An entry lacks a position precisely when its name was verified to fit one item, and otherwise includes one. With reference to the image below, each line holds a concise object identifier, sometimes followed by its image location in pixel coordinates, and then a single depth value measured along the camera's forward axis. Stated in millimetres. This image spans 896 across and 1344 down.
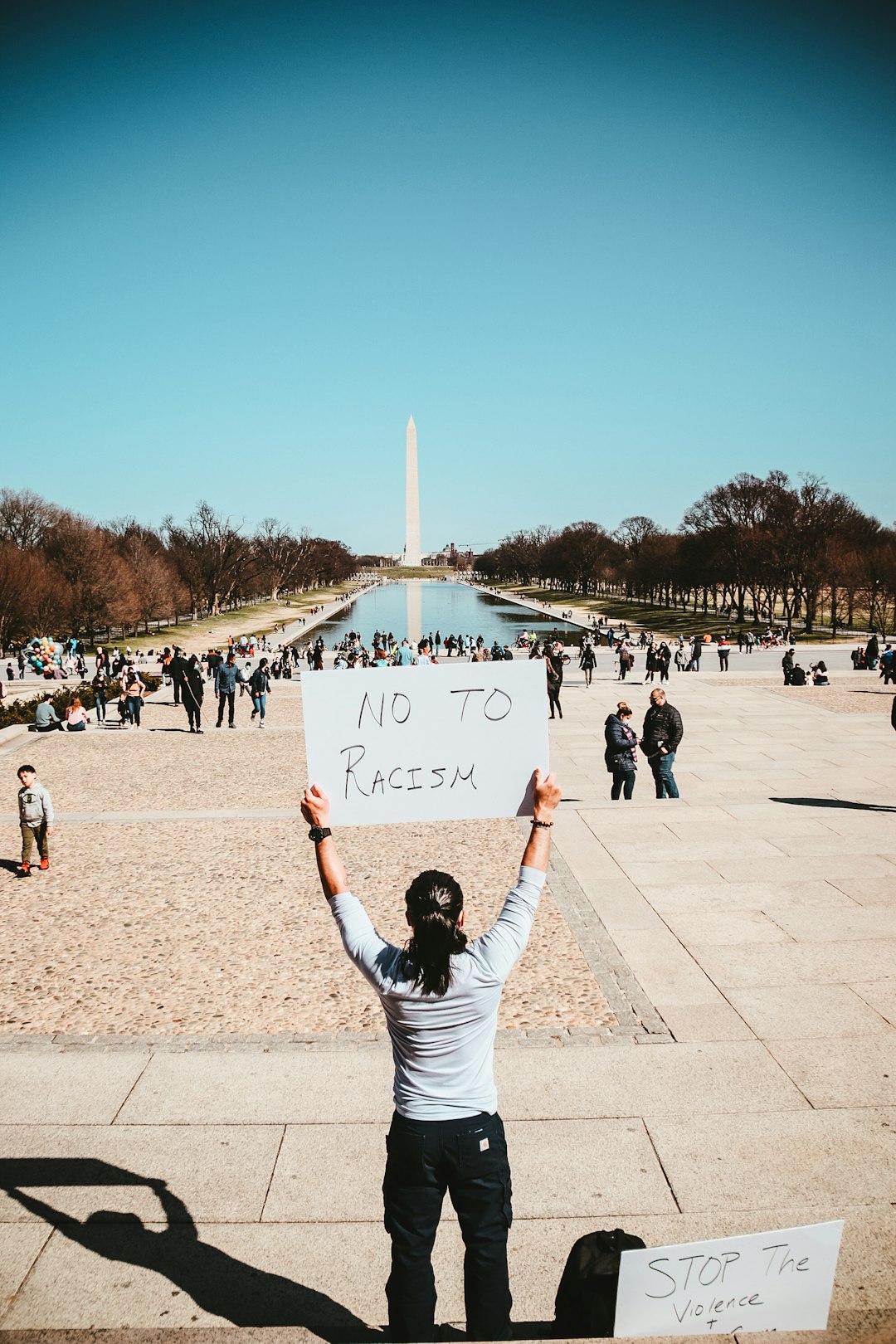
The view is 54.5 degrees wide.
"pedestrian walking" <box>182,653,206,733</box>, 22500
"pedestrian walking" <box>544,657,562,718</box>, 23531
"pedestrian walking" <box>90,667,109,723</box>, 24938
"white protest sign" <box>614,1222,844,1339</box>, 2412
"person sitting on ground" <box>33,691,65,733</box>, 22703
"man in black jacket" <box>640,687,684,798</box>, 12734
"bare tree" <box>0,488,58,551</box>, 77938
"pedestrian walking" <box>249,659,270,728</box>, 23953
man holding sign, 2787
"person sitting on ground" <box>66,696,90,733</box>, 23328
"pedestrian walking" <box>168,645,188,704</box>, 22766
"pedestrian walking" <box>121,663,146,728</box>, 23797
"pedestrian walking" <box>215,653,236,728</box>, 22625
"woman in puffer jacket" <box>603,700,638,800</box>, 12984
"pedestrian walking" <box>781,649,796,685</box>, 31578
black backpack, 2764
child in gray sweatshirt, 10188
